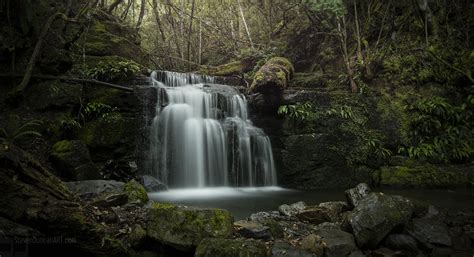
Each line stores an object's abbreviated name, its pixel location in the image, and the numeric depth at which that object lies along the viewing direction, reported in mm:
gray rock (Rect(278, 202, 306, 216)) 5547
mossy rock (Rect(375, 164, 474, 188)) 8984
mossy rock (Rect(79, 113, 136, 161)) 8156
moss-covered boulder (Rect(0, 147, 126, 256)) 3012
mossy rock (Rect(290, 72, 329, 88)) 13016
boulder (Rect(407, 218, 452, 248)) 4617
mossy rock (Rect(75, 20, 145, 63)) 11008
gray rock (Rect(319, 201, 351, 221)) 5383
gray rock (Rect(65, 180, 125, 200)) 5047
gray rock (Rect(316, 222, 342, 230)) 4929
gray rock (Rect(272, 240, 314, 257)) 3902
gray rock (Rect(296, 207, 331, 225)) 5289
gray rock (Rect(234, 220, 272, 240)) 4398
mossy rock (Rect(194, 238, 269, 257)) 3592
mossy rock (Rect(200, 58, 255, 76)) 15633
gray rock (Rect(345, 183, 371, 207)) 5852
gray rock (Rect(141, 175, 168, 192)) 8177
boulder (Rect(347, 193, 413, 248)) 4430
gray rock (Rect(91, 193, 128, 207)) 4750
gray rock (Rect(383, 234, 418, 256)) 4434
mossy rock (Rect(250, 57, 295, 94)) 10664
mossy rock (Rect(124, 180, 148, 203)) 5375
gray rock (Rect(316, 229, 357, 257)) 4145
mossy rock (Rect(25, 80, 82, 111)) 7711
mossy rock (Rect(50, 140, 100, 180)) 6664
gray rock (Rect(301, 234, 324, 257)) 4129
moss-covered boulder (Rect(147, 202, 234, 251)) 3945
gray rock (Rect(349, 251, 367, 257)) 4134
